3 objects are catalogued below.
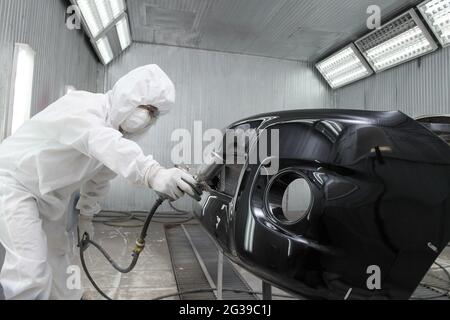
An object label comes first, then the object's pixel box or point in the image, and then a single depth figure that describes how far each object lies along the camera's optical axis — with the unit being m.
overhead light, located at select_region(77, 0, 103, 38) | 2.29
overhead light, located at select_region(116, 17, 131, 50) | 2.81
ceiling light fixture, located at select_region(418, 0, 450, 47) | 2.61
